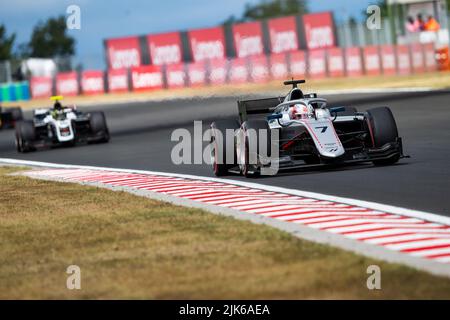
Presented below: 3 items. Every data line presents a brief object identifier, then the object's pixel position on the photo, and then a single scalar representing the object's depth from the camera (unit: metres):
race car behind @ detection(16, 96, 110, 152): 25.62
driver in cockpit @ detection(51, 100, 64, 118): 26.19
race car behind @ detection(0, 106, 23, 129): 38.31
